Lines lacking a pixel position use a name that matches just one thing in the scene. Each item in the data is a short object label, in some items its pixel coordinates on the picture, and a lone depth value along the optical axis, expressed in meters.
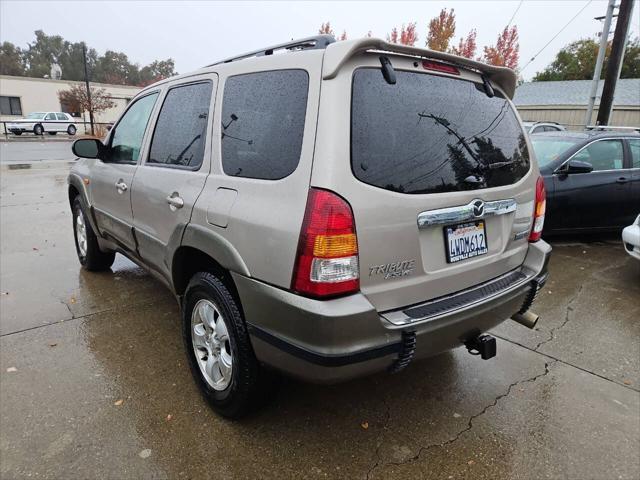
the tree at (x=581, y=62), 45.19
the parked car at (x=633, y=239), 4.66
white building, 41.44
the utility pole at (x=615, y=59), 11.34
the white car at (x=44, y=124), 32.22
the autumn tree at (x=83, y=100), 36.46
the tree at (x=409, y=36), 34.44
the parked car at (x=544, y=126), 15.52
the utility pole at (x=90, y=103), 34.83
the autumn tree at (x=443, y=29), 30.89
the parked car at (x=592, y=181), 5.89
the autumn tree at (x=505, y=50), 33.50
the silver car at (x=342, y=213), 1.82
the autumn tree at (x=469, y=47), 34.00
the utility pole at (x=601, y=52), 13.56
